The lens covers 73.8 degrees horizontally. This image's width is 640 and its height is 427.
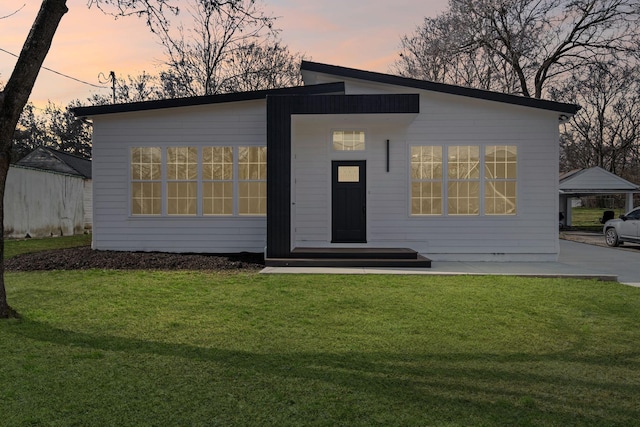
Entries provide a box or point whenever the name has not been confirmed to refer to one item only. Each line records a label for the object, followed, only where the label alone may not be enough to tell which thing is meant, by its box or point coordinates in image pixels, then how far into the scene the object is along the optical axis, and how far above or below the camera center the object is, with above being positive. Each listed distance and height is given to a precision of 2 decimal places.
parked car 14.12 -0.69
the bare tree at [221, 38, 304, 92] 24.78 +8.75
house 10.35 +0.86
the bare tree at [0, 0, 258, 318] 4.95 +1.55
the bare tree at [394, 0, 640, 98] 21.25 +8.91
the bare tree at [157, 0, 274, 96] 23.42 +8.23
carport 20.55 +1.21
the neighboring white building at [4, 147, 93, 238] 14.94 +0.33
